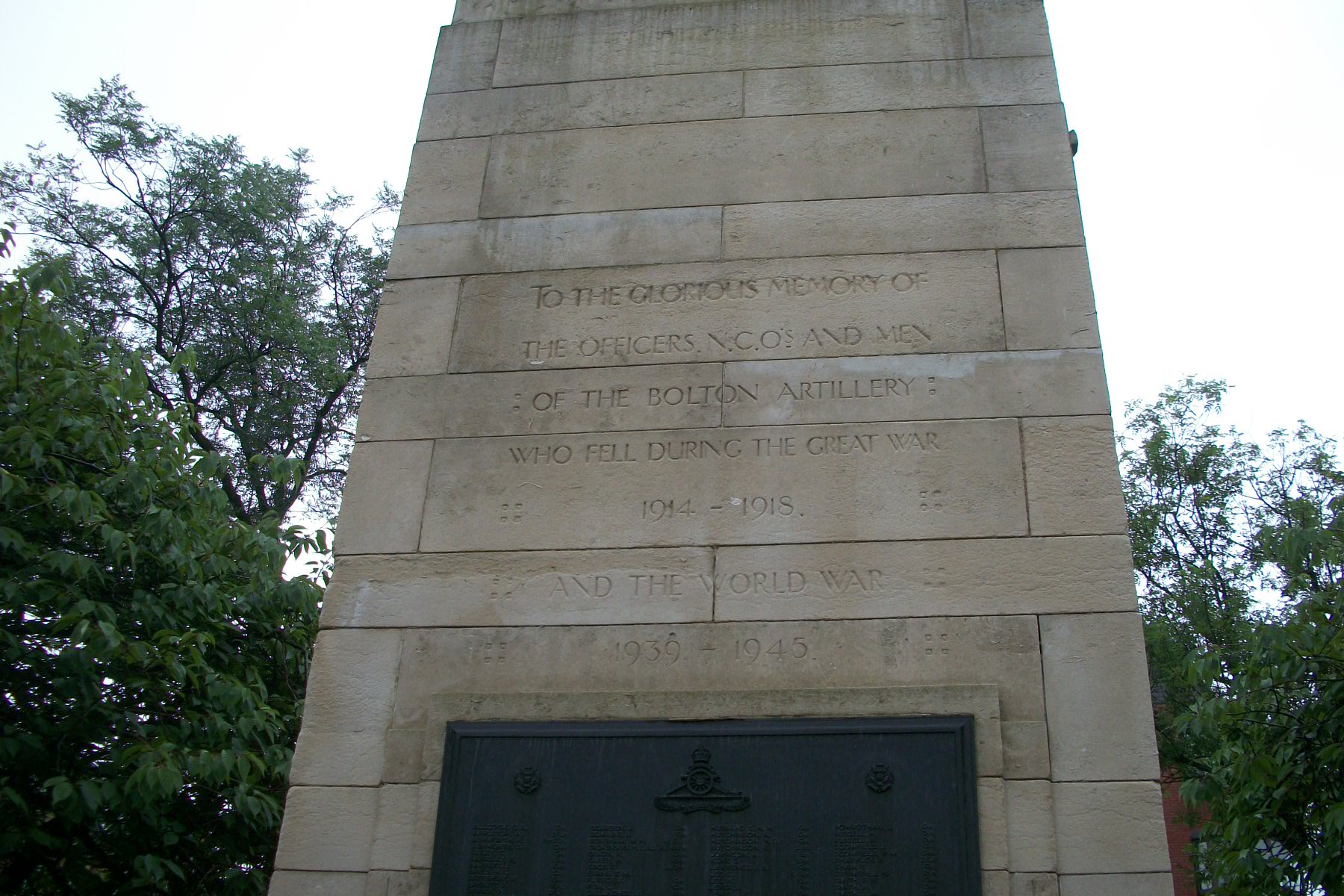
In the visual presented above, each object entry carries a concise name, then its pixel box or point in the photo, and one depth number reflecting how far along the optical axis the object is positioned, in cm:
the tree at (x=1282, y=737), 960
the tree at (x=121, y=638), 902
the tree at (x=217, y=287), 2170
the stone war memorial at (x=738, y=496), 620
